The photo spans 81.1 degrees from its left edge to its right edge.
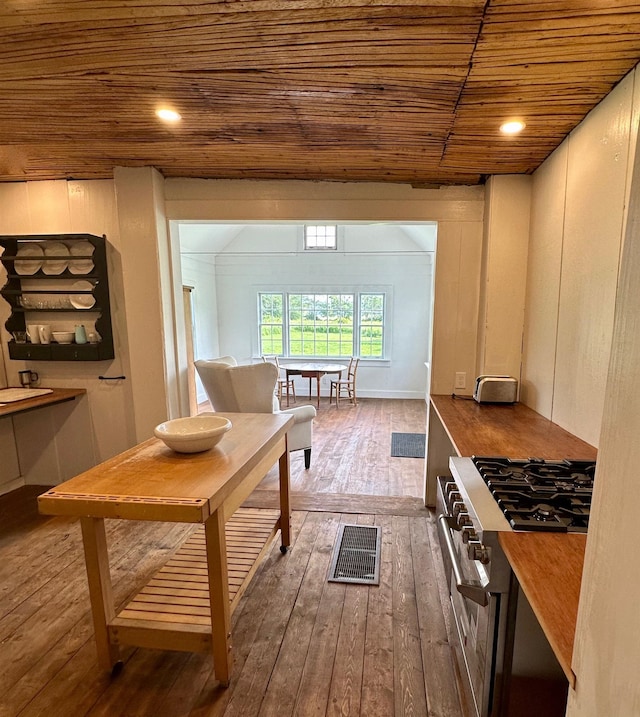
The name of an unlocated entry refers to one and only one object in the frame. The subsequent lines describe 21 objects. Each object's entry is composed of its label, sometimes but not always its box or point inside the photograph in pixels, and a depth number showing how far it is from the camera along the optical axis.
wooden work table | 1.30
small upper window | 6.99
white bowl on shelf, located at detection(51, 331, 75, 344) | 2.87
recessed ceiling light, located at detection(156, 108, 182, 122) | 1.78
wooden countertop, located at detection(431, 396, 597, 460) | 1.62
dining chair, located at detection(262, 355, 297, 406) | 6.55
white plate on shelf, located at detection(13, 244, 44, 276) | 2.89
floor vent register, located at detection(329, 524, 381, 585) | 2.13
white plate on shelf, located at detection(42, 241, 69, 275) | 2.88
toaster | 2.43
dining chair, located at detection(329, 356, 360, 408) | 6.56
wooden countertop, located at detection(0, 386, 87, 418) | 2.43
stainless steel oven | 0.97
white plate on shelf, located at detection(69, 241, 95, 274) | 2.84
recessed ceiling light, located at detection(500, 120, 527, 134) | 1.83
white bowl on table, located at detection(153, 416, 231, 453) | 1.62
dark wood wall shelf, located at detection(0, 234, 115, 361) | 2.79
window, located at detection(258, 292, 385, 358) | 7.14
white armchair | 3.26
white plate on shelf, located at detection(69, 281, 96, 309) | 2.90
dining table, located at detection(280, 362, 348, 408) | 6.27
